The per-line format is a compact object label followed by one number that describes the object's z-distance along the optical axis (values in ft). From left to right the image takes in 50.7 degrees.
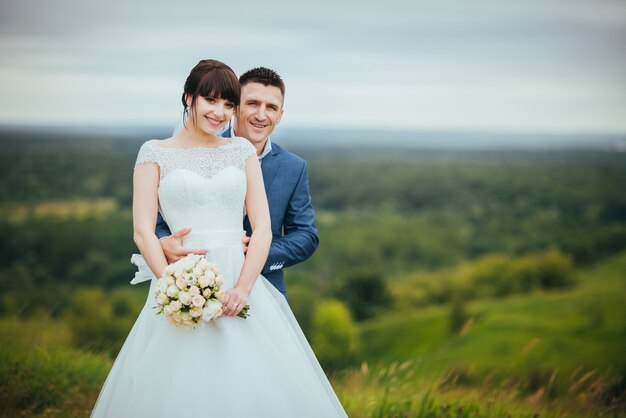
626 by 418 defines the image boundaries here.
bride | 12.05
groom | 15.12
